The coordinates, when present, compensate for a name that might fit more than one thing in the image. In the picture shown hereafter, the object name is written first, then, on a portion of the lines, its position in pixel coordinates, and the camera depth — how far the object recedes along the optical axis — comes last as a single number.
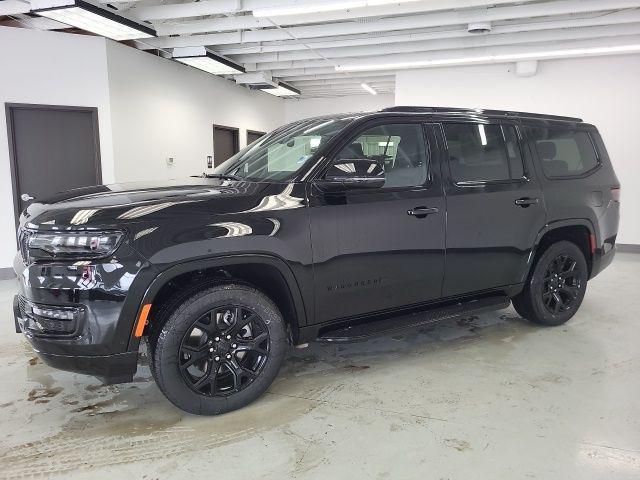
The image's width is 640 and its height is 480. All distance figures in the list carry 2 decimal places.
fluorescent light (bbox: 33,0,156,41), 4.86
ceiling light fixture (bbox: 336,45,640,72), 6.61
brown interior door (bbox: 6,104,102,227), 5.97
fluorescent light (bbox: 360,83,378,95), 10.54
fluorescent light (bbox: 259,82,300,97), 10.30
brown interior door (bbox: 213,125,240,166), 9.59
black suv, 2.21
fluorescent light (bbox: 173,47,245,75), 7.21
